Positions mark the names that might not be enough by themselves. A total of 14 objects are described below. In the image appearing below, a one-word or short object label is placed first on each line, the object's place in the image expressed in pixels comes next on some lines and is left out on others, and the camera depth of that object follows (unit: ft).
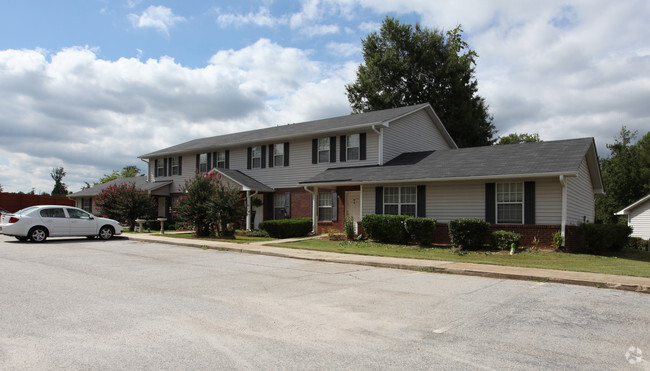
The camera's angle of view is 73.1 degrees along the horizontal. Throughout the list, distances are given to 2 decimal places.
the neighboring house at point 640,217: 108.47
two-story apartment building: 54.03
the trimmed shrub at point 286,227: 68.44
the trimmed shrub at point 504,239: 51.78
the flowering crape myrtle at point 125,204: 86.02
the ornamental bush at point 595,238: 52.70
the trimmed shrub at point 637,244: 91.32
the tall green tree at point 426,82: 126.21
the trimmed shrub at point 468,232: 53.16
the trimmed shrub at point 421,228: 57.00
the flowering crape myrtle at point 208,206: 67.77
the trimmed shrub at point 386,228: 59.36
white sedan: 58.44
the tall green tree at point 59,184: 325.79
